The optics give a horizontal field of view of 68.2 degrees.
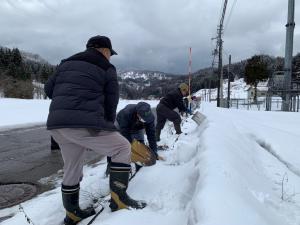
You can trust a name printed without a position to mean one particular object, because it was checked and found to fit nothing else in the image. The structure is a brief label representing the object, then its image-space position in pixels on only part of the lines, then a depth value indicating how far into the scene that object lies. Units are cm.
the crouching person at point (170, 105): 649
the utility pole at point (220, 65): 2806
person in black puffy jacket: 220
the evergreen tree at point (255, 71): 4267
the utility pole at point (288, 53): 1564
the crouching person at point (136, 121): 343
